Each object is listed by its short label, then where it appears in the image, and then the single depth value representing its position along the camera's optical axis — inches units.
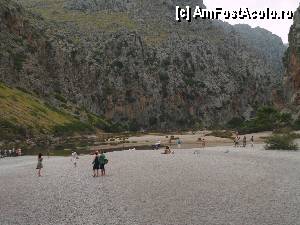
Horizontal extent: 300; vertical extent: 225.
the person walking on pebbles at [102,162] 1513.3
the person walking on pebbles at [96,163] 1507.1
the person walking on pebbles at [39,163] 1627.7
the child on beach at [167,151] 2389.5
